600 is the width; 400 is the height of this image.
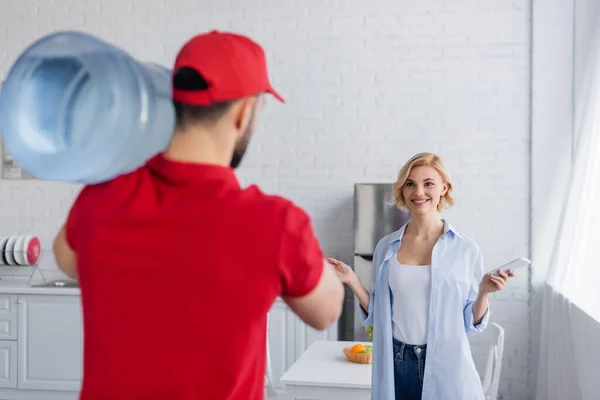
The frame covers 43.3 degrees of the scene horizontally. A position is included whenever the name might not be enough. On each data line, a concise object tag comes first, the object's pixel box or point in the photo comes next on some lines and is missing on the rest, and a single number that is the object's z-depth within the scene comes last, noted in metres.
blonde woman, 2.82
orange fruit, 3.32
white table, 2.93
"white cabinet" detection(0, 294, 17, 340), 5.18
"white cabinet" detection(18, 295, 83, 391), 5.13
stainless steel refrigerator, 4.88
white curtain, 3.68
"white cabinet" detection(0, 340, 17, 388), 5.19
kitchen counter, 5.11
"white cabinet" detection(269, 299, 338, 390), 4.98
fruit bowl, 3.30
